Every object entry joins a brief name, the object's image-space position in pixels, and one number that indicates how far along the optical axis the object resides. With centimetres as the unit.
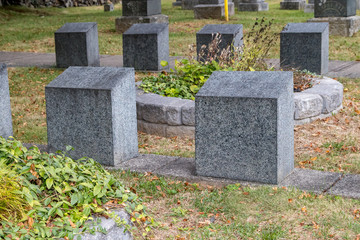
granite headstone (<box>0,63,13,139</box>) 548
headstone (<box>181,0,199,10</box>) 2166
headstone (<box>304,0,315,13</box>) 2032
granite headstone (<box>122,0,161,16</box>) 1472
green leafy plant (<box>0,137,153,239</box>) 300
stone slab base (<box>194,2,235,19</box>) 1745
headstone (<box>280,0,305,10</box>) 2217
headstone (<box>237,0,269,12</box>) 2120
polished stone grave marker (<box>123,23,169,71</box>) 980
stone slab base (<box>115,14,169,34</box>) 1472
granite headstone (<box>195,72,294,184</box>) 409
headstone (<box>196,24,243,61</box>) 863
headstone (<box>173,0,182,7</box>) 2456
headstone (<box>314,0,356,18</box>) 1352
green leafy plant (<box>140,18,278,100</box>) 654
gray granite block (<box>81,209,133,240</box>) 310
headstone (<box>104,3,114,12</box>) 2470
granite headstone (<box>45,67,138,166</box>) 469
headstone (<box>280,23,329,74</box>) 836
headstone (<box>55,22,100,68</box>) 1042
